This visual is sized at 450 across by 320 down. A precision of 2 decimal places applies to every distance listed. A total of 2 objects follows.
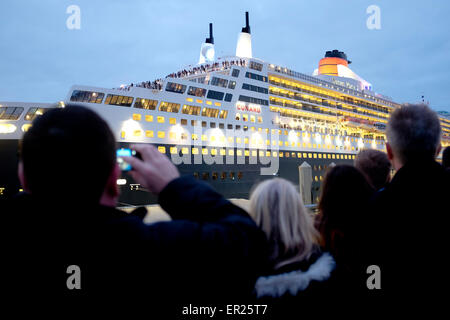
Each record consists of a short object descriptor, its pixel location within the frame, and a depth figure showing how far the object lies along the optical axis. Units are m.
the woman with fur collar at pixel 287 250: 2.03
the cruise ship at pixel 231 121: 19.95
